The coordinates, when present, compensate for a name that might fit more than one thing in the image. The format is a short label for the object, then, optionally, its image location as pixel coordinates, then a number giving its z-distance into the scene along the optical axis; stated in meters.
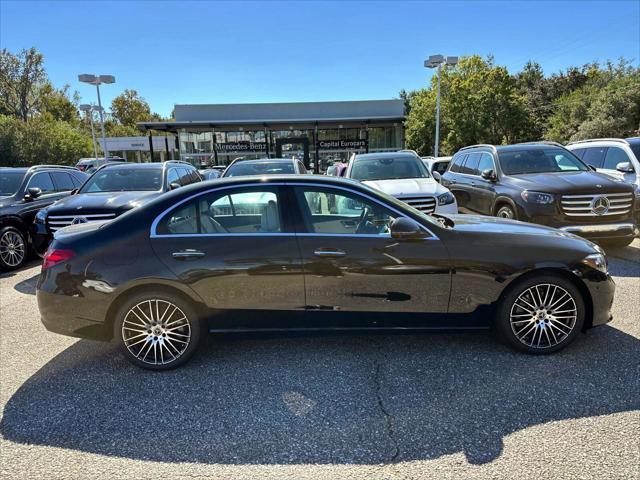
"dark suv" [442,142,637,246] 6.80
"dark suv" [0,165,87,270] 7.51
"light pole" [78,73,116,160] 18.59
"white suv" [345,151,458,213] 7.41
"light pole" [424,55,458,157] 19.16
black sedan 3.58
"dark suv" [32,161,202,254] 6.73
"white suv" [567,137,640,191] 8.57
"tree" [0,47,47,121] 46.09
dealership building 30.97
